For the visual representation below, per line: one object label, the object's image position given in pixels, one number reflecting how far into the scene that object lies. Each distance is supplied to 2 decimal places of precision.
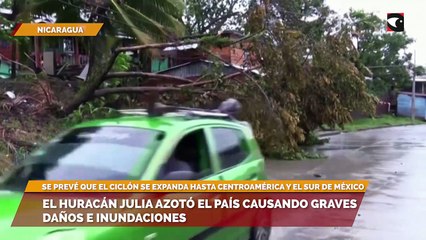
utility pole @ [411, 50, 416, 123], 52.23
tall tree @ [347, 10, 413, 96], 46.62
